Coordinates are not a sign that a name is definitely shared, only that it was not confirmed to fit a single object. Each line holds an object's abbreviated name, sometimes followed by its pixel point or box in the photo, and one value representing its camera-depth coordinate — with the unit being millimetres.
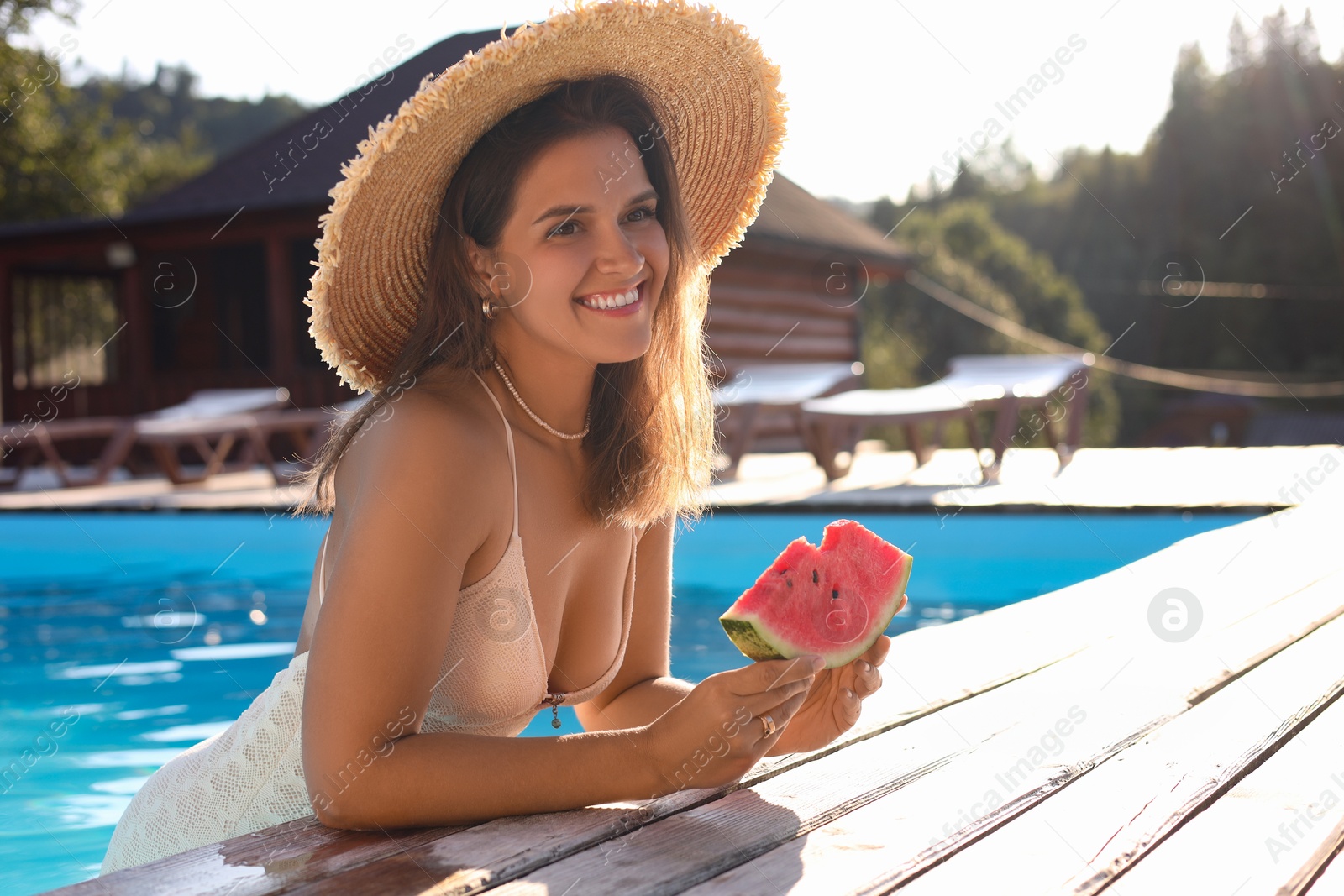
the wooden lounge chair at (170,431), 9875
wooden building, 12711
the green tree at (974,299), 36969
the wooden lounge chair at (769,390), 9602
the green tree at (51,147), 20922
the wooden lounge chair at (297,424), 10258
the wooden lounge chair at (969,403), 8672
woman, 1479
